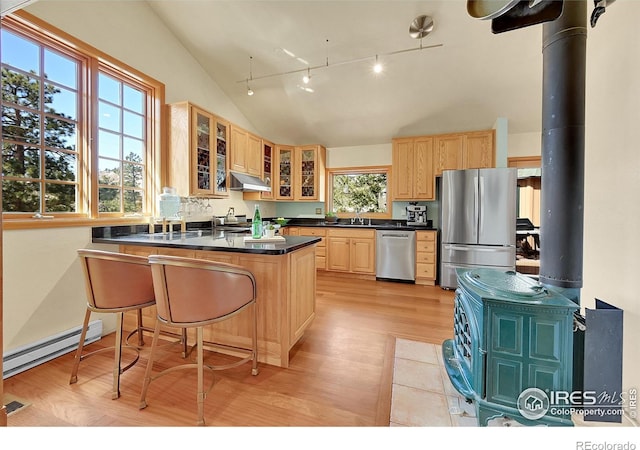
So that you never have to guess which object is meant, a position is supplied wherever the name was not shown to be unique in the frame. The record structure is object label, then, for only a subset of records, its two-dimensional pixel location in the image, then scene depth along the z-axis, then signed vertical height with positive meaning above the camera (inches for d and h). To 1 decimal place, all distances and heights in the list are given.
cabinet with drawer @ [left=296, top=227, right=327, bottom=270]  190.5 -20.4
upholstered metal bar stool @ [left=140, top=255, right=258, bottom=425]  59.9 -17.6
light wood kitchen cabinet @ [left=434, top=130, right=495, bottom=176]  162.2 +42.8
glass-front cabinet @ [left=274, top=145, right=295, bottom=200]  203.3 +34.3
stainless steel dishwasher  168.1 -23.3
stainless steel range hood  148.5 +20.6
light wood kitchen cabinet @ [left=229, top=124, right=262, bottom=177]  151.6 +40.7
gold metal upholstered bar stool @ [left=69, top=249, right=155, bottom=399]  68.1 -17.0
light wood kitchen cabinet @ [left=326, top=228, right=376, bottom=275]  178.7 -22.0
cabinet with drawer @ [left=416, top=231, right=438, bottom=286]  164.4 -23.5
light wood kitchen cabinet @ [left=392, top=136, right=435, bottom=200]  174.2 +33.5
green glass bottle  89.5 -3.0
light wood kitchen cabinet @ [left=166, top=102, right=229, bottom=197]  120.1 +32.3
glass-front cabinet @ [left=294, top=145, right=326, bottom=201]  201.8 +34.9
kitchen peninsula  77.5 -18.3
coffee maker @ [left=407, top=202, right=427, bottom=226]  182.1 +3.4
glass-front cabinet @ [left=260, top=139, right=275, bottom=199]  186.5 +37.7
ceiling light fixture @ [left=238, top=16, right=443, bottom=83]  109.9 +79.6
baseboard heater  73.2 -39.8
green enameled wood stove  48.6 -24.9
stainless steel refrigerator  142.7 +0.1
